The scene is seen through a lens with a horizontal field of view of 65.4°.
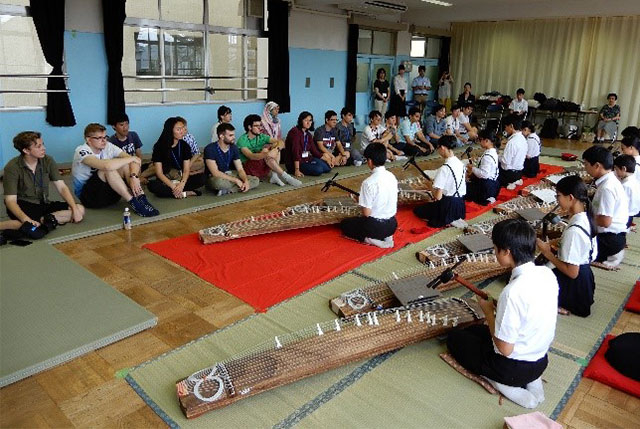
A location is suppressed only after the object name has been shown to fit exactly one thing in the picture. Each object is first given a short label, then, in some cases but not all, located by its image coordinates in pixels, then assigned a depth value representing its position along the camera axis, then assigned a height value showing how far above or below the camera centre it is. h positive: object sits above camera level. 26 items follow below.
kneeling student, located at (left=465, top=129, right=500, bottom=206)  5.52 -0.89
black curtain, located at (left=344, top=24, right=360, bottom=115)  10.76 +0.63
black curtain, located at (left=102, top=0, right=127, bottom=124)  6.78 +0.48
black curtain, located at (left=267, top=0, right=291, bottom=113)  8.92 +0.68
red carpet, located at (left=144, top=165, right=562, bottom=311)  3.51 -1.30
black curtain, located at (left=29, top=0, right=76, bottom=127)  6.16 +0.46
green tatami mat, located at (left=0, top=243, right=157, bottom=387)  2.60 -1.33
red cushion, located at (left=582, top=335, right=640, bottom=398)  2.49 -1.38
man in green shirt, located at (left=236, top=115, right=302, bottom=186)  6.32 -0.78
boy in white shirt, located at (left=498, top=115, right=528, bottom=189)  6.19 -0.71
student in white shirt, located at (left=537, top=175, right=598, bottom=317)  2.97 -0.90
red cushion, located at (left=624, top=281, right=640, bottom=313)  3.34 -1.33
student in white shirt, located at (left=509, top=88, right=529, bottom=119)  11.56 -0.14
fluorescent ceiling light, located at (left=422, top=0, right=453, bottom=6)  10.38 +1.96
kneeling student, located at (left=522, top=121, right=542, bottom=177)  7.06 -0.78
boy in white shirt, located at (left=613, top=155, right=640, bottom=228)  4.25 -0.61
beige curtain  11.21 +0.99
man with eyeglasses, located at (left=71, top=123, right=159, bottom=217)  4.81 -0.86
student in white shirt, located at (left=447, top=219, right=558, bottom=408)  2.19 -0.98
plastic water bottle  4.59 -1.20
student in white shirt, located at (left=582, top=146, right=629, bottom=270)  3.71 -0.75
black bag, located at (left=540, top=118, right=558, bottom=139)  11.54 -0.65
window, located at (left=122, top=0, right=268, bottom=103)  7.67 +0.70
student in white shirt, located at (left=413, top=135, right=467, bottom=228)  4.76 -0.90
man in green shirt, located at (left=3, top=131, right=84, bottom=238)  4.13 -0.88
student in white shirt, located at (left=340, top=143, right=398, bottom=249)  4.12 -0.93
